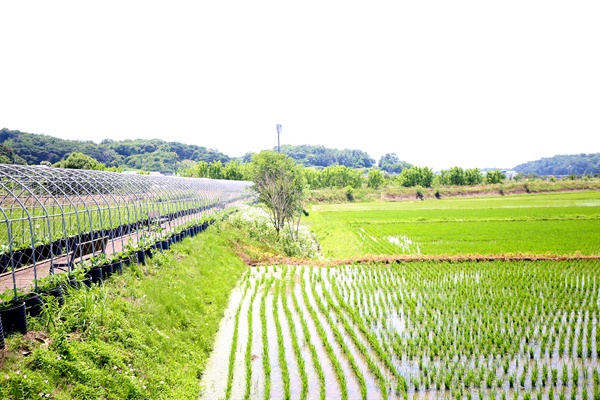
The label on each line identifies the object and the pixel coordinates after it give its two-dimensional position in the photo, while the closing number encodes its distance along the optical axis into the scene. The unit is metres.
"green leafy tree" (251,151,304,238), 28.84
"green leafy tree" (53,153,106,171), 58.69
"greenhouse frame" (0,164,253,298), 10.78
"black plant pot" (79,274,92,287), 9.33
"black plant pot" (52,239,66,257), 13.51
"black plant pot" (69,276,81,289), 9.19
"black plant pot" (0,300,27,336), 6.78
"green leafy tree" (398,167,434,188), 99.31
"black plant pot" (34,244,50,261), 12.91
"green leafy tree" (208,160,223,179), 97.50
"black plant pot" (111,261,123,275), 11.10
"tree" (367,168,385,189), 100.48
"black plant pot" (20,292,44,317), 7.59
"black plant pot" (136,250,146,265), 12.74
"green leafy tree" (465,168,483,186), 100.00
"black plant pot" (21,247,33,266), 12.25
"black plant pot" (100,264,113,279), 10.57
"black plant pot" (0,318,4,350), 6.45
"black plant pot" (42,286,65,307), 8.15
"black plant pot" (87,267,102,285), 9.98
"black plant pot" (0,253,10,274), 10.76
